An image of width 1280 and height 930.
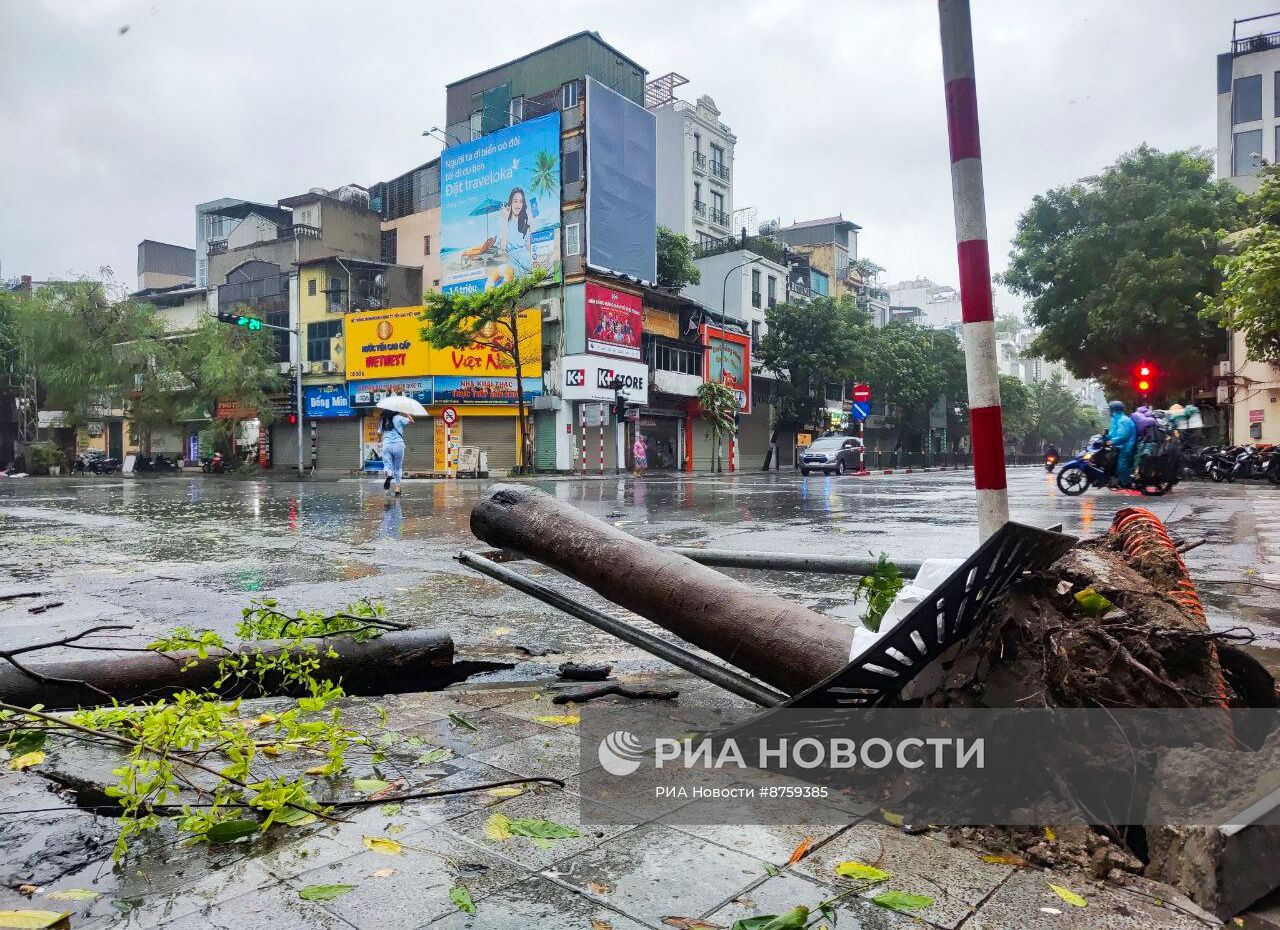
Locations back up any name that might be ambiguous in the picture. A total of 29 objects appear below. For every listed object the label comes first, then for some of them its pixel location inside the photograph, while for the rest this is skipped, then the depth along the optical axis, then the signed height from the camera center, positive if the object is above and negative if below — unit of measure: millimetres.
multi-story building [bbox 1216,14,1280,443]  40938 +16846
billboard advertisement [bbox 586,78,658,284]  33344 +11050
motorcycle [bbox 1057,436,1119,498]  14844 -289
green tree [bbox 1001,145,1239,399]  27500 +6344
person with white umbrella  17000 +526
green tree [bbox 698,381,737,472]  39031 +2235
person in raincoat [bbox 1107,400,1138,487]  14461 +203
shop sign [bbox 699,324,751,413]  40156 +4654
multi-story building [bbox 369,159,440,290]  39469 +11304
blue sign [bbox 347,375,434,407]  32469 +2779
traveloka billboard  33375 +10173
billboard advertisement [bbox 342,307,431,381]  32656 +4531
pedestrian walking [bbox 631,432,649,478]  35906 +122
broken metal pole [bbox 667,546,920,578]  2971 -379
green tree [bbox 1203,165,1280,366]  14516 +3023
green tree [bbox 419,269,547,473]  28438 +4922
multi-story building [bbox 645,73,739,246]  44625 +15850
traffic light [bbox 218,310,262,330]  22594 +3876
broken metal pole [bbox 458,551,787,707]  2330 -550
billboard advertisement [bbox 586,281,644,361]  32938 +5414
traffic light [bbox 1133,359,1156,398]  20672 +1784
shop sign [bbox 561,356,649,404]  32750 +3167
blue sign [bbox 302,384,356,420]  34469 +2455
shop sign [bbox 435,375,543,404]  32375 +2629
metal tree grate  1699 -352
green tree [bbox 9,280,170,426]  33594 +5024
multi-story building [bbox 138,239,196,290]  51844 +12154
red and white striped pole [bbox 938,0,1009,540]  2523 +561
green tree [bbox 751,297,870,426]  42312 +5392
